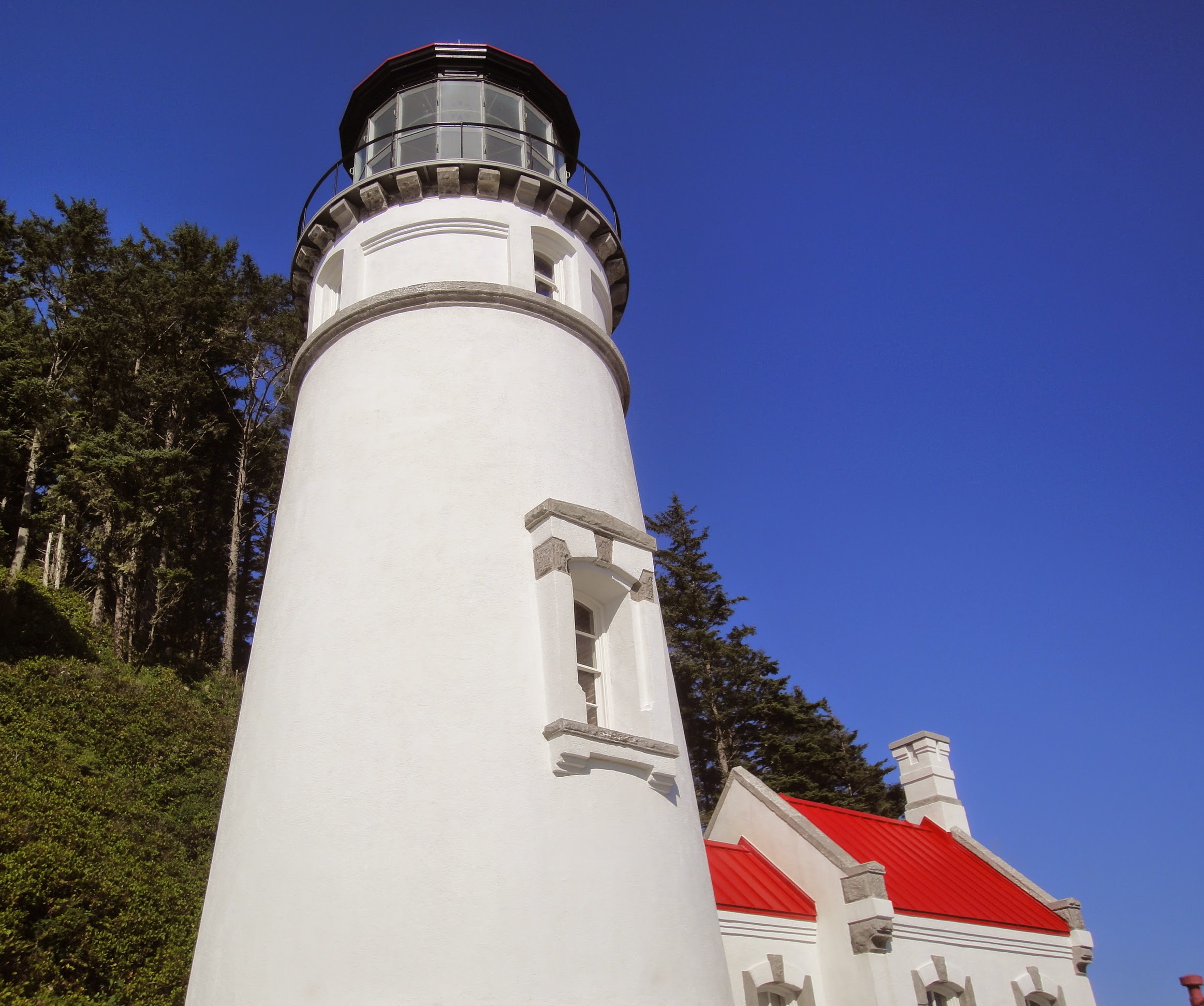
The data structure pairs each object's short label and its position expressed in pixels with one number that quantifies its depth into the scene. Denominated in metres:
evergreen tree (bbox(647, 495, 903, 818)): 29.88
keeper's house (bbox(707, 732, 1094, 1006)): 10.60
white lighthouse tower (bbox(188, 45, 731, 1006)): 6.11
